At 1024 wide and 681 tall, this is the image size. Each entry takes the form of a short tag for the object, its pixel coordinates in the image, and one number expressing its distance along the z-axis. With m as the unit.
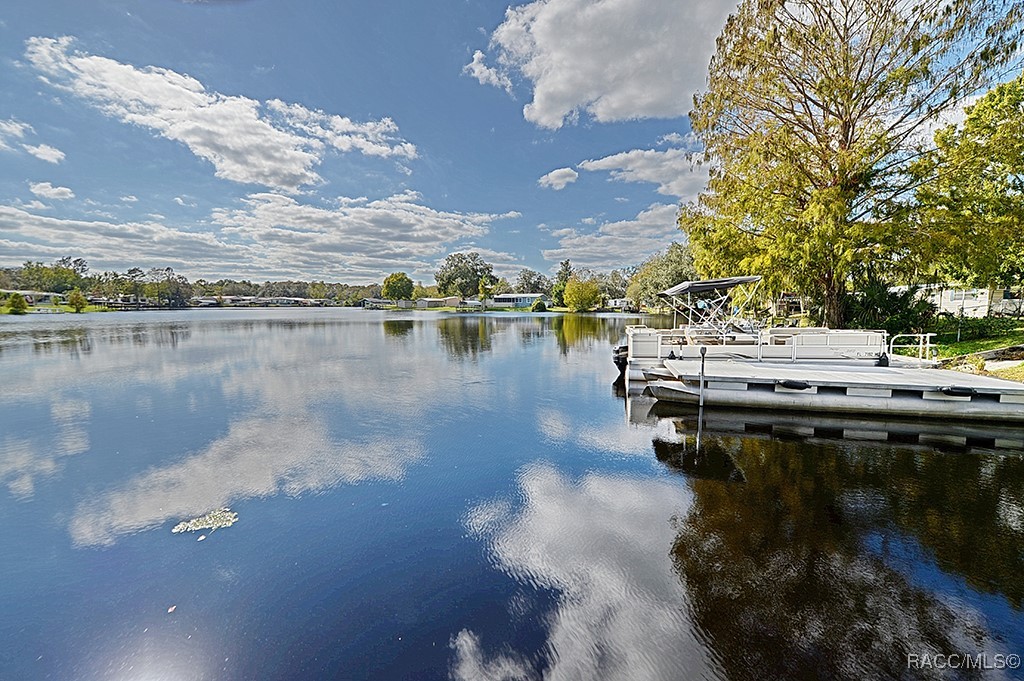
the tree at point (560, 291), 75.12
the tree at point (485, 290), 86.31
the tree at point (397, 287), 94.06
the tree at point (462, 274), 87.69
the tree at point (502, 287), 97.90
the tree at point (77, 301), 59.66
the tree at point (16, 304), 52.91
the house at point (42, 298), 69.44
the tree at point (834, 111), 11.81
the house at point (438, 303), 87.12
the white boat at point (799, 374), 7.86
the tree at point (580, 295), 63.28
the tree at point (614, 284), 81.81
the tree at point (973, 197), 11.44
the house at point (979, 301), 23.00
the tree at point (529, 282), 97.88
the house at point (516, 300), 83.78
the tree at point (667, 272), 41.50
